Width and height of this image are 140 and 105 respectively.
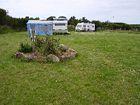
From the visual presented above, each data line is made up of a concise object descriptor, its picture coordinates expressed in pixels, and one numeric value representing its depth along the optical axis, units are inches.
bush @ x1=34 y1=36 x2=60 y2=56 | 299.5
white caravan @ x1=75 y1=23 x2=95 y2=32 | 1072.9
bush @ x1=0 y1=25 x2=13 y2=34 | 850.8
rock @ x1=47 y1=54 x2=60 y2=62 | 281.7
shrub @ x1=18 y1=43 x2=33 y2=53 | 308.5
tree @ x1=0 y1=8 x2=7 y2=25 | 944.2
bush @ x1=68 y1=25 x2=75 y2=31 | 1158.4
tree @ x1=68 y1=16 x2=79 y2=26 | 1325.0
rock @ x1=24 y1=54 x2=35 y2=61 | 287.5
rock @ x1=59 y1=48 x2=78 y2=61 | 295.9
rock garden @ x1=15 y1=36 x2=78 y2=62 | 286.7
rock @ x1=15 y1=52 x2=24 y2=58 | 299.1
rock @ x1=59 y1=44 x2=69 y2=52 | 329.2
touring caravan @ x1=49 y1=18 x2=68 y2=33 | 804.1
